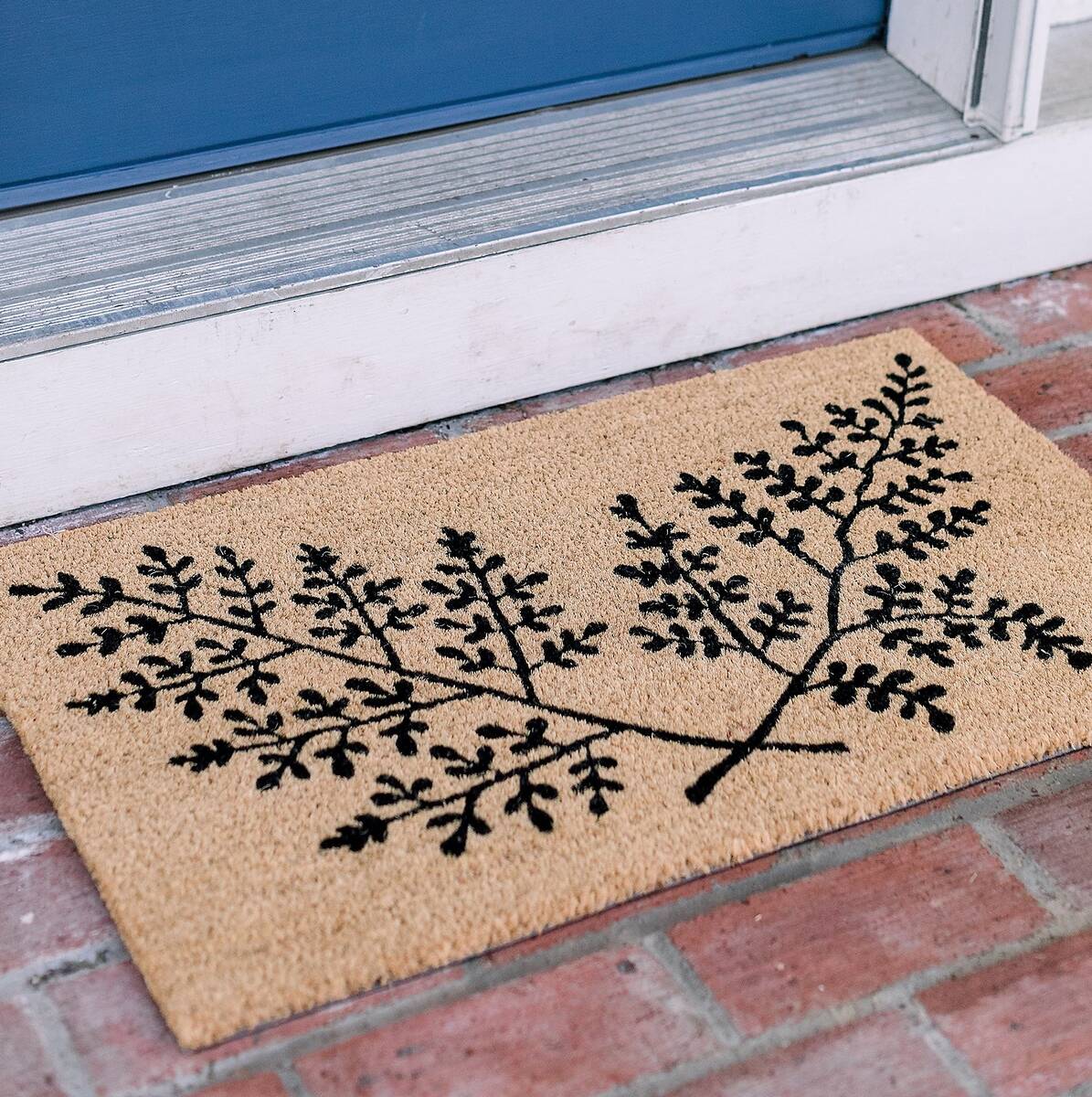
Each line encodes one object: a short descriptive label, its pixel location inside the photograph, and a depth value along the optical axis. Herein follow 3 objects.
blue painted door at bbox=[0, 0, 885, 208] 1.89
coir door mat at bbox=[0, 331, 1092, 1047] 1.34
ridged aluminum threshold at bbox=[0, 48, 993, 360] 1.82
